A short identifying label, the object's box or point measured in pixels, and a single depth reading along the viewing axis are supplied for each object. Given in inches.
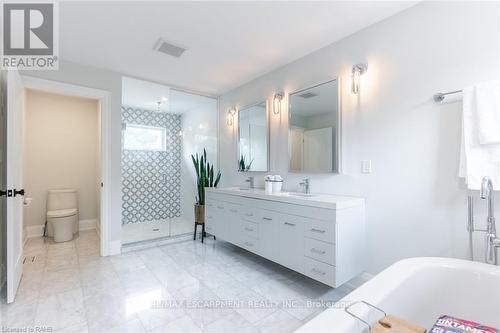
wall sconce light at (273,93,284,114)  118.0
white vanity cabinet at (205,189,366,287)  74.9
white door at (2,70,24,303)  75.7
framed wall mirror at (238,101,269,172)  127.3
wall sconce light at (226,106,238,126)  149.7
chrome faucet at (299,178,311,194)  104.6
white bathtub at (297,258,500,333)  46.9
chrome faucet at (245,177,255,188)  135.4
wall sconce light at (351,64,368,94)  86.0
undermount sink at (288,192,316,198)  93.7
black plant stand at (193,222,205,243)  144.3
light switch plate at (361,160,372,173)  84.0
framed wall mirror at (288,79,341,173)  94.1
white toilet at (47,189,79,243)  138.6
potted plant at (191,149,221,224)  146.6
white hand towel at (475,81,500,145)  57.2
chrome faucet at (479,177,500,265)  55.0
